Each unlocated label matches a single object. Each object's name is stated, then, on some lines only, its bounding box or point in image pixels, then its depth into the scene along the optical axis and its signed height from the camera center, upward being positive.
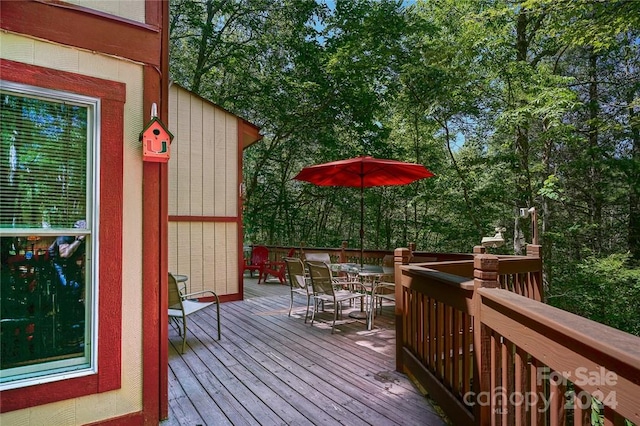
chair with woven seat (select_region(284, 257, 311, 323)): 4.80 -0.81
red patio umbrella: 4.86 +0.71
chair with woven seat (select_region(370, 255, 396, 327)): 4.69 -1.00
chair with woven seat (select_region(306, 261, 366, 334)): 4.28 -0.88
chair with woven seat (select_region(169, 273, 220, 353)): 3.56 -0.91
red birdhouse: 2.17 +0.50
